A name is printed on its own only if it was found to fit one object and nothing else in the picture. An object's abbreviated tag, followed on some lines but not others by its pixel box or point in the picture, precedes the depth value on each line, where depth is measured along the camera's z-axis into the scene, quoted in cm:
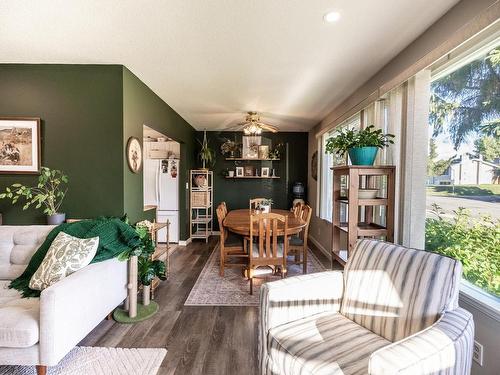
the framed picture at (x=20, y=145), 259
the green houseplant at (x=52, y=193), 244
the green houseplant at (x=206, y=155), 536
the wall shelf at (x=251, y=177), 573
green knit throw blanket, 201
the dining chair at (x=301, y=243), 317
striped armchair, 99
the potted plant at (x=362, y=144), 221
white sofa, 147
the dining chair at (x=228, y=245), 324
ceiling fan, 394
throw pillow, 181
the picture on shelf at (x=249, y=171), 578
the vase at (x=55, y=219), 244
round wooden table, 292
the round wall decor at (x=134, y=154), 272
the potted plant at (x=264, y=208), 364
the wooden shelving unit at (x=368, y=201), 221
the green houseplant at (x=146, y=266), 241
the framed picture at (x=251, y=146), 568
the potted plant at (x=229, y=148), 567
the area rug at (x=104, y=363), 165
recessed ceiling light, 170
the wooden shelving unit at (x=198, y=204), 529
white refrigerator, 471
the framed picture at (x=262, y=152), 566
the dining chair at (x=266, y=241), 273
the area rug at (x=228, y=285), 265
